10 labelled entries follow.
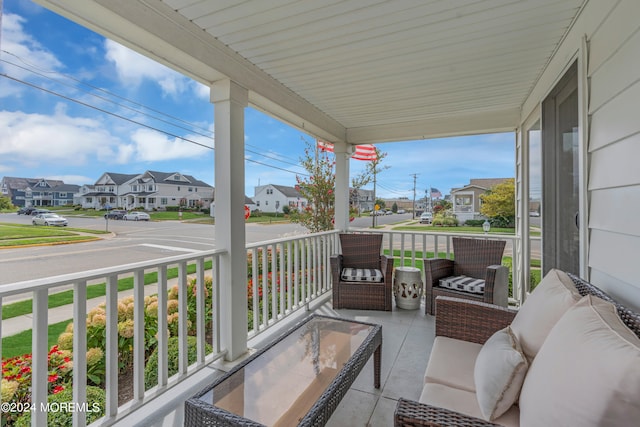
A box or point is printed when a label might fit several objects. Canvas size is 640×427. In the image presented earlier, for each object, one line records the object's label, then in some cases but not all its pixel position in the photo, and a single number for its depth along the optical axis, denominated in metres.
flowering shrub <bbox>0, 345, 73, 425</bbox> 1.60
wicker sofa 0.74
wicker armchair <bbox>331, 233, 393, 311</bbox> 3.64
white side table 3.73
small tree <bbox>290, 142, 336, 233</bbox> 5.87
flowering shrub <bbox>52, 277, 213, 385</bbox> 2.04
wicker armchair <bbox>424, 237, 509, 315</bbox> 3.16
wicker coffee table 1.24
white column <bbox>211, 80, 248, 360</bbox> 2.48
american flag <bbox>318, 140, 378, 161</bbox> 5.02
